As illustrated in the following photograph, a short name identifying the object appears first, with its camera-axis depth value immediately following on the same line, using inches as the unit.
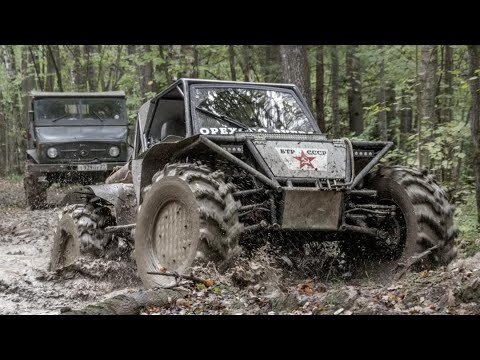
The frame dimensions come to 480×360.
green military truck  637.9
